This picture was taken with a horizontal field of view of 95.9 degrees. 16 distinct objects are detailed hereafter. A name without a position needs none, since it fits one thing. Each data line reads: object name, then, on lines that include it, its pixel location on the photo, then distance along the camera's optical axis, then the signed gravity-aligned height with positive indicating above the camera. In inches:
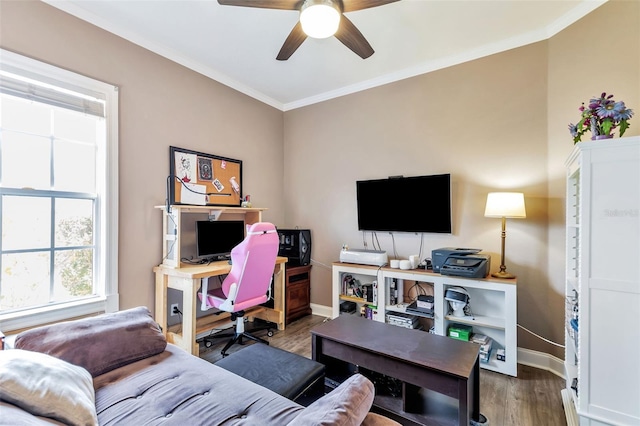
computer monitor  111.0 -10.6
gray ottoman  56.4 -33.6
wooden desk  94.2 -26.3
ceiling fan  65.7 +47.7
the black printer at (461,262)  93.0 -16.6
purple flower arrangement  60.4 +20.8
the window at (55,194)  75.6 +4.8
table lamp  90.0 +2.1
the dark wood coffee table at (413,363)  56.8 -32.8
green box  97.9 -40.9
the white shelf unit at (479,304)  89.6 -32.3
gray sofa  33.7 -27.3
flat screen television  110.5 +3.4
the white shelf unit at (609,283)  53.1 -13.3
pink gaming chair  94.2 -22.6
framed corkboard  108.7 +13.4
